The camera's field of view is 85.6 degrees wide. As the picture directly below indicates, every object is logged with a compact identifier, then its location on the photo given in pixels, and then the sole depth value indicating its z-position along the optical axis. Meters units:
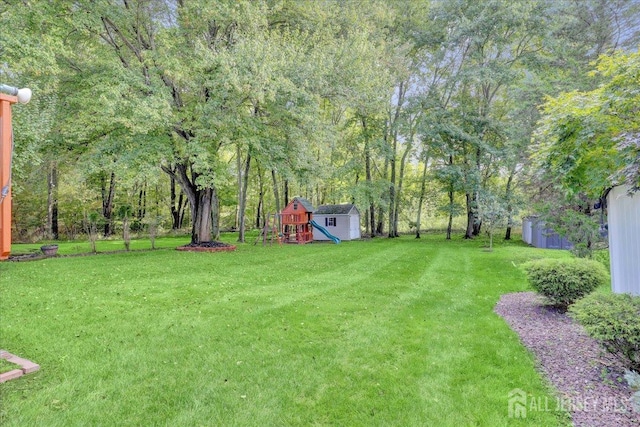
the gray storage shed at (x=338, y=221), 21.62
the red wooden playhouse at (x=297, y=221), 20.05
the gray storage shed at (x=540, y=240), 16.53
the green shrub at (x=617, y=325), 3.12
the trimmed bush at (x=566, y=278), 5.37
